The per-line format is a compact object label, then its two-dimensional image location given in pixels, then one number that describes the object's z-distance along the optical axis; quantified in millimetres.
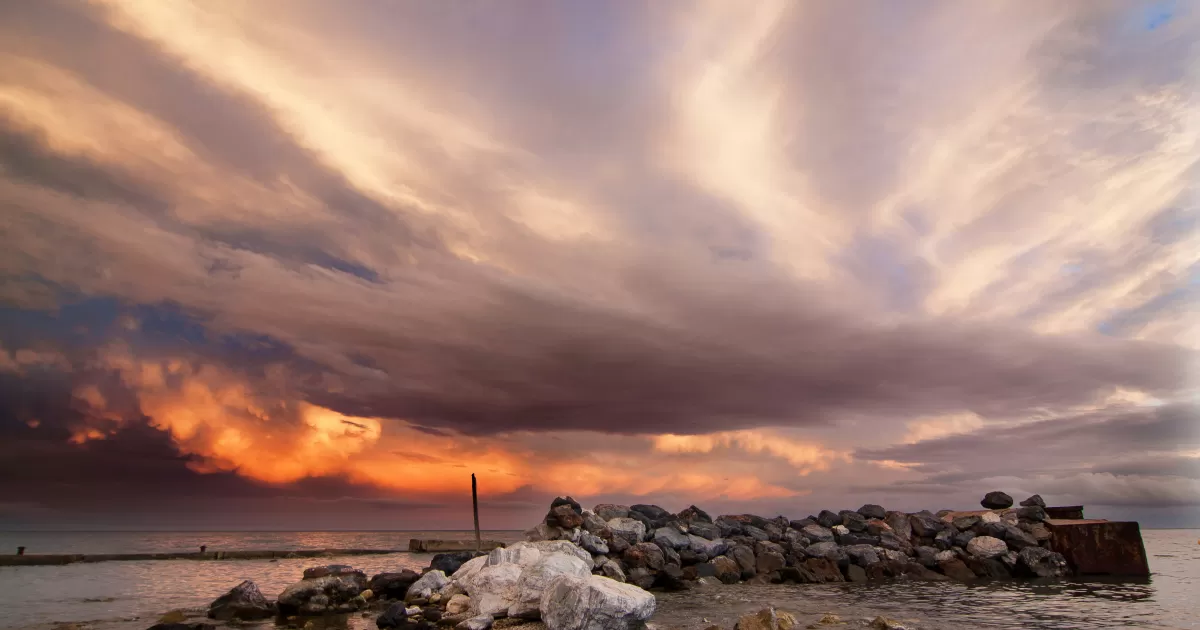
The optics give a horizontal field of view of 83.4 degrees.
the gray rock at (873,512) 31391
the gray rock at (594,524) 24109
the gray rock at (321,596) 17281
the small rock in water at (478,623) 13766
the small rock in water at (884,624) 13529
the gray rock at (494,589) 14883
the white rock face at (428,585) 17484
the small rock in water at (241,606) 16672
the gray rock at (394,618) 14531
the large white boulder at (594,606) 12180
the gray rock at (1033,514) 29688
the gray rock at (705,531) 26297
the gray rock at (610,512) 26327
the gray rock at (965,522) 29620
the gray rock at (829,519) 30719
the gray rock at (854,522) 29898
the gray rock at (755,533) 27650
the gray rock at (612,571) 20859
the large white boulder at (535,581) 14375
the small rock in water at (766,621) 12648
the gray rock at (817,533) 28134
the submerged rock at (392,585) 19203
